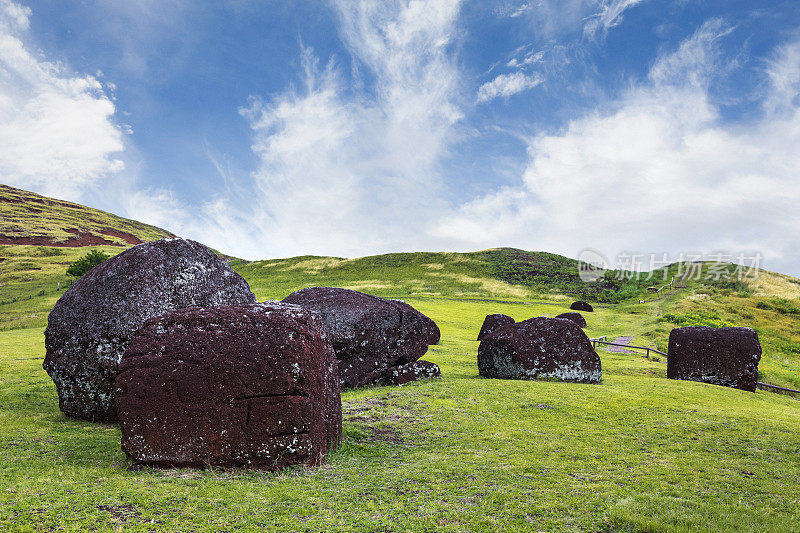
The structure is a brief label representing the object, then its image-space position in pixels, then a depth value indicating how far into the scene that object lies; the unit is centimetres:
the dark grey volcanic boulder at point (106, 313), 1134
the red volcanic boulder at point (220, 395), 817
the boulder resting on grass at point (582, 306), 6712
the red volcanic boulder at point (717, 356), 2130
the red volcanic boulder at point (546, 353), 1898
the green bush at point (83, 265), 5691
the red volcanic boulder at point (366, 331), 1734
